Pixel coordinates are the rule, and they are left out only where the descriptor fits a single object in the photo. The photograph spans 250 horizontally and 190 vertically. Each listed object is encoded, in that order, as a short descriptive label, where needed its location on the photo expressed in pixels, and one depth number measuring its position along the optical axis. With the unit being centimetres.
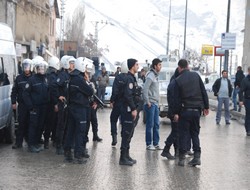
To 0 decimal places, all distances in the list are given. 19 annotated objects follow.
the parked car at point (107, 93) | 2974
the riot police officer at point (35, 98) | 1232
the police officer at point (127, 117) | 1105
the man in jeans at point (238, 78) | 2409
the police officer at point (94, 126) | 1448
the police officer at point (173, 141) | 1199
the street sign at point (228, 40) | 3097
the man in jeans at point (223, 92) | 2088
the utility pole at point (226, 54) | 3093
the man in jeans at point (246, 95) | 1694
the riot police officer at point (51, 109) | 1259
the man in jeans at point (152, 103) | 1310
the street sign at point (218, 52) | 4202
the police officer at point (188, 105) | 1110
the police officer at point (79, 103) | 1089
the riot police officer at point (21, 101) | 1250
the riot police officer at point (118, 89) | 1133
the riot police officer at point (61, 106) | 1216
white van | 1262
